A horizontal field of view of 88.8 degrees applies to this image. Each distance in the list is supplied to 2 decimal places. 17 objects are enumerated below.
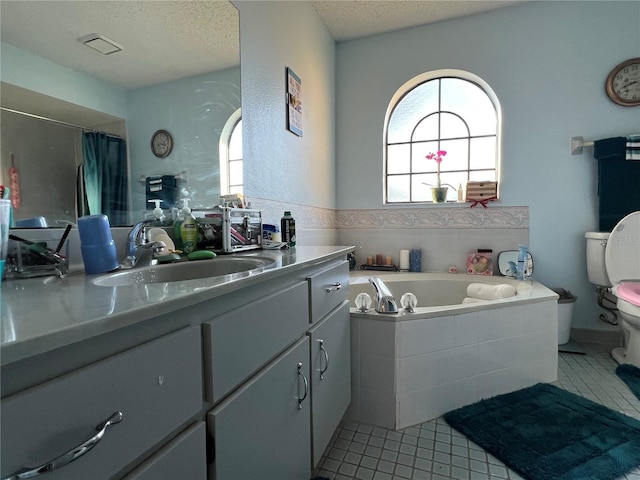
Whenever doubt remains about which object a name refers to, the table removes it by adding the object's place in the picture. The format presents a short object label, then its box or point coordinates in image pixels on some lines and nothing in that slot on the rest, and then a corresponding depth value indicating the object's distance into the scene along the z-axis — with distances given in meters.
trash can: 2.35
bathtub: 1.53
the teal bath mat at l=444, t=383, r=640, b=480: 1.25
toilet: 1.99
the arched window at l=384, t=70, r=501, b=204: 2.76
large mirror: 0.81
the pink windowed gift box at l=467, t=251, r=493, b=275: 2.59
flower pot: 2.73
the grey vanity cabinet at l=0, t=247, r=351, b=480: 0.37
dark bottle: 1.64
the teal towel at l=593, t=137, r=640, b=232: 2.27
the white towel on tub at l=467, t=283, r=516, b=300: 2.13
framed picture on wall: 2.08
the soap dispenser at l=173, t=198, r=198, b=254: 1.26
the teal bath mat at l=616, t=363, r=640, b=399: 1.79
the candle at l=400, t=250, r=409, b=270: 2.77
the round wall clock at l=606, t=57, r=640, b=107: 2.33
